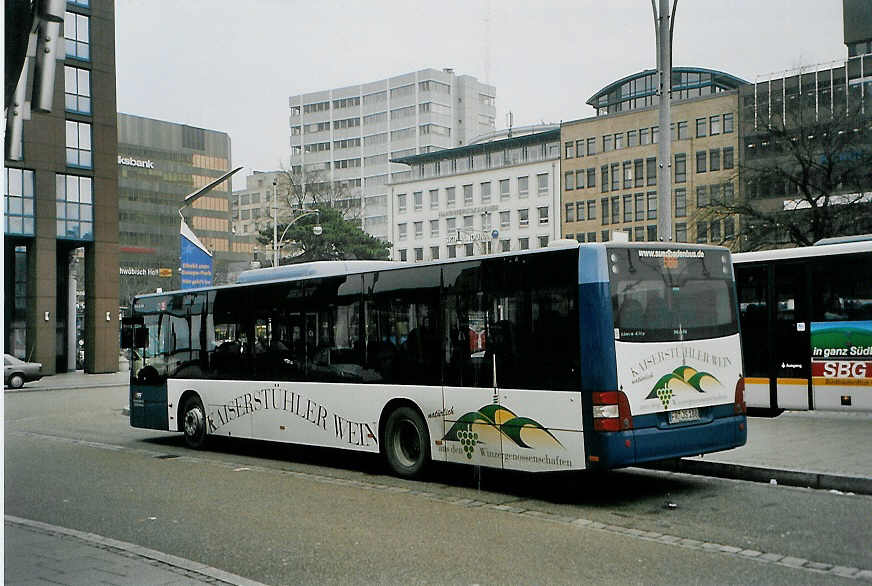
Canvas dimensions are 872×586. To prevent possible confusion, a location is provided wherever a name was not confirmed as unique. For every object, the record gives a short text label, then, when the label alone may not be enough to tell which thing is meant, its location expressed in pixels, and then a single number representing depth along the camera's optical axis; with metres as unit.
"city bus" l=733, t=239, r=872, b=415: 16.59
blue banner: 25.78
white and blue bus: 9.90
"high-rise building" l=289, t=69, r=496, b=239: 116.12
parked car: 36.09
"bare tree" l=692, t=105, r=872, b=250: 36.12
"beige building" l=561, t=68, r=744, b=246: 82.06
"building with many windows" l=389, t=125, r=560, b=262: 97.12
